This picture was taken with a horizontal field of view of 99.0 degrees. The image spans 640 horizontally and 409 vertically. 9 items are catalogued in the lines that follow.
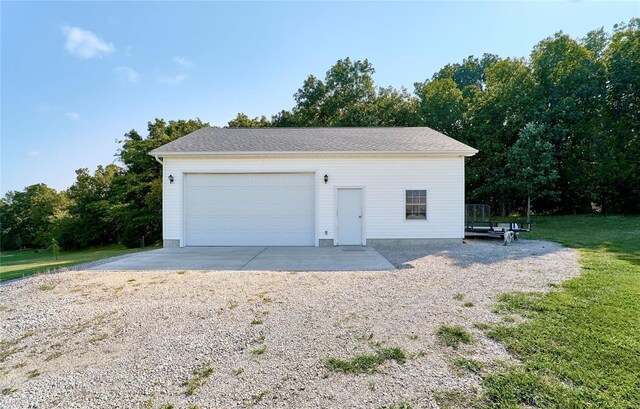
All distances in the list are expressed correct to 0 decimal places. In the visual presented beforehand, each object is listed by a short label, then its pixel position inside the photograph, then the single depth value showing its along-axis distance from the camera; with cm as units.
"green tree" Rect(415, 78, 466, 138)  2095
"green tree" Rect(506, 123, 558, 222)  1612
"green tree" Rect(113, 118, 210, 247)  1761
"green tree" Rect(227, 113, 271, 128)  2309
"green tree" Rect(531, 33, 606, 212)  1742
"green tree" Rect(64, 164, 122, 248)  2222
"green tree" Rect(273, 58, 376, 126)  2491
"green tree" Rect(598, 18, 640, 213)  1677
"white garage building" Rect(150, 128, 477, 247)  986
